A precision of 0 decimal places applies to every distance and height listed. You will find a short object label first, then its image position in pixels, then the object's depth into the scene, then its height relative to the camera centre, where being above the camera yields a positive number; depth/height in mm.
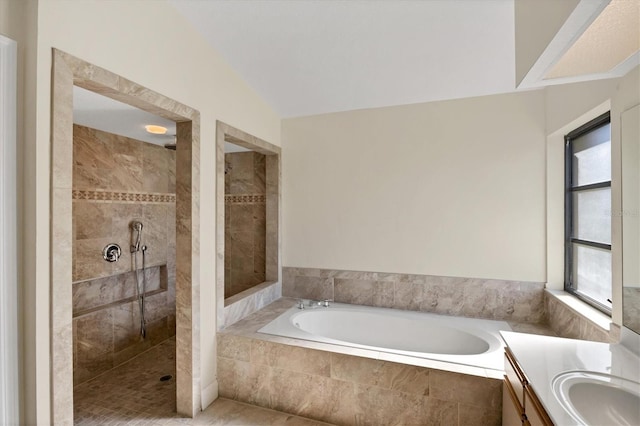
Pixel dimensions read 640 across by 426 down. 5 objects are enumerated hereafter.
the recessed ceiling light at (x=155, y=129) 2799 +820
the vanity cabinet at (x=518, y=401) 1111 -821
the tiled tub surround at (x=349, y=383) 1807 -1158
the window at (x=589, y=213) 1899 +17
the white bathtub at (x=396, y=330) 2309 -1000
